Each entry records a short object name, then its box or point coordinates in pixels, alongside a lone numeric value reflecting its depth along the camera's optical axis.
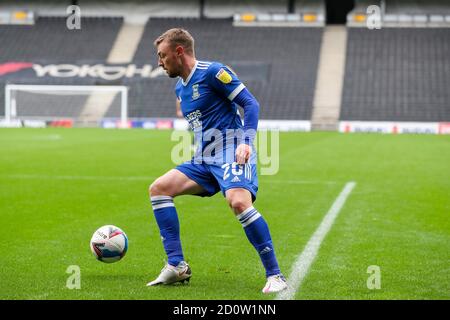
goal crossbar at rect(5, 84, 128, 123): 45.06
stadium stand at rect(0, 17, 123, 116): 53.38
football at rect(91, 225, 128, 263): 6.93
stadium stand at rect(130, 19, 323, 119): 48.09
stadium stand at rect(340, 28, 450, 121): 46.50
